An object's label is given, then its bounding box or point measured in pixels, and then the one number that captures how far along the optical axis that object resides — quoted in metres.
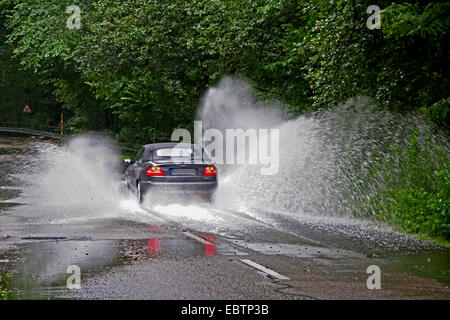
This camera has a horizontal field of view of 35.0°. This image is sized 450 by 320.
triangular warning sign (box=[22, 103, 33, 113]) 59.62
